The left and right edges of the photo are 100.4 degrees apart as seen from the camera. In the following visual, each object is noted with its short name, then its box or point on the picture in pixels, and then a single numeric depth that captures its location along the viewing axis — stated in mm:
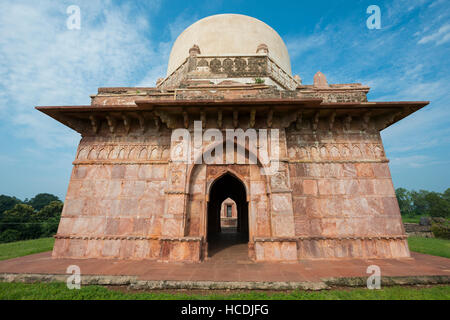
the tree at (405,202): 59281
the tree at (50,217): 20812
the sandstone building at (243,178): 6238
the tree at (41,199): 44219
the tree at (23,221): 19453
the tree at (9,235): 17875
